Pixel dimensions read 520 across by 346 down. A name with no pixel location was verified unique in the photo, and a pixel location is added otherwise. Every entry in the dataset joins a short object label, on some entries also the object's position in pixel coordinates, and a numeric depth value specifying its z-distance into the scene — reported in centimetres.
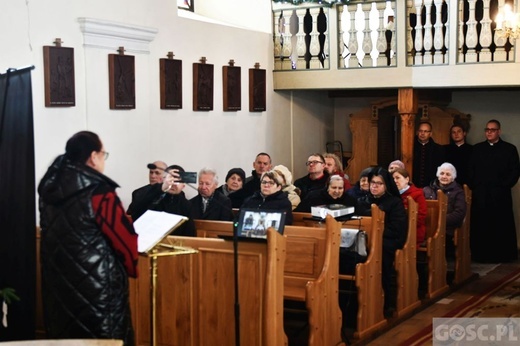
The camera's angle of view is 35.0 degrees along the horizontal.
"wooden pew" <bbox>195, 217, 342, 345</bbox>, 615
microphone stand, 509
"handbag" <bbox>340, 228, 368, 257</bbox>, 704
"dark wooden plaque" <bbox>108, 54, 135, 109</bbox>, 841
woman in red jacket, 823
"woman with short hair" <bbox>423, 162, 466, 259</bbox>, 895
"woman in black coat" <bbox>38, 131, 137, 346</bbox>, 439
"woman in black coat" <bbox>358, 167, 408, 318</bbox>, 752
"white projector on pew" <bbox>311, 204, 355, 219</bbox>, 700
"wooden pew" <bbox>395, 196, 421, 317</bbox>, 758
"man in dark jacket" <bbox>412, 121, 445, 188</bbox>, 1065
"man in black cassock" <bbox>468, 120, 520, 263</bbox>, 1054
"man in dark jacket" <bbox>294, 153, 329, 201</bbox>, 922
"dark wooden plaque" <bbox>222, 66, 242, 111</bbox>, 1028
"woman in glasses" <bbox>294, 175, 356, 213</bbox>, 766
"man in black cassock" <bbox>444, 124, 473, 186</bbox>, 1095
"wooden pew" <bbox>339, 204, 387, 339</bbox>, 687
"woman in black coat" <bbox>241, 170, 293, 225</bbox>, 736
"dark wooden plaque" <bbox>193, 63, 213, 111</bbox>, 974
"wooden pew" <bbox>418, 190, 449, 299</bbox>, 832
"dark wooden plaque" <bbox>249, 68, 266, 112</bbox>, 1081
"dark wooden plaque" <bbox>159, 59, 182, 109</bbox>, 920
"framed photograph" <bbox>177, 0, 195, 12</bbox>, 1079
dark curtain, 532
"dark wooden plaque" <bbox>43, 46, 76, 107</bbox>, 768
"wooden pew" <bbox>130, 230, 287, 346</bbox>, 547
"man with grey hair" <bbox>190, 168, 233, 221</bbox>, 741
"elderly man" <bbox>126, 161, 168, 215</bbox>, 736
